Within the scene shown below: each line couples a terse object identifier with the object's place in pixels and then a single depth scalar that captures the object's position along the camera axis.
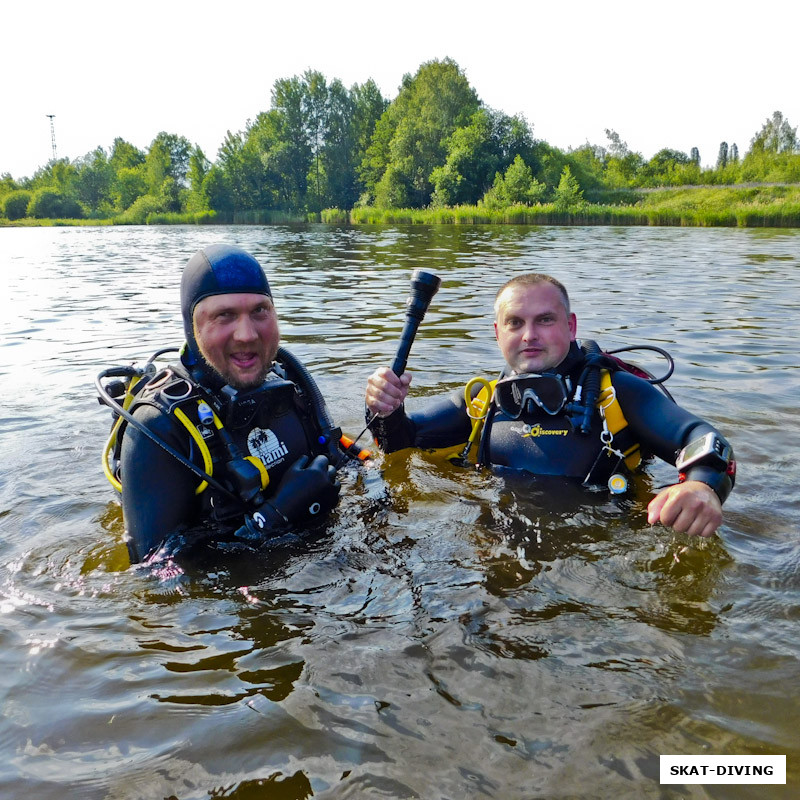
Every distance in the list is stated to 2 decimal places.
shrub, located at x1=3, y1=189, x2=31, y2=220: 85.00
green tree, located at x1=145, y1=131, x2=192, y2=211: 86.50
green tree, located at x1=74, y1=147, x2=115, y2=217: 94.50
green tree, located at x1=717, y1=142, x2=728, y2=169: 94.64
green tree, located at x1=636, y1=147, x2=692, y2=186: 59.83
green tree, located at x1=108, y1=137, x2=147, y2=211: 90.12
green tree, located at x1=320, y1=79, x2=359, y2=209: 78.31
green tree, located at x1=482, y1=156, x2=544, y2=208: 48.50
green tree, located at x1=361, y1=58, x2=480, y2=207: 60.69
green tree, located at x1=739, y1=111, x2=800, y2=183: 50.00
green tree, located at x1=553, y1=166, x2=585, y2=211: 46.45
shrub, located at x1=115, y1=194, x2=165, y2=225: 75.50
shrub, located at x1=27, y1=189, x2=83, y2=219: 85.31
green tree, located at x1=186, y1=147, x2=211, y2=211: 75.44
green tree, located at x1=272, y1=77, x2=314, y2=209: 77.69
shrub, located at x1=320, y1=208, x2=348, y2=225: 52.40
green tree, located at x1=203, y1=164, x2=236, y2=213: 75.50
